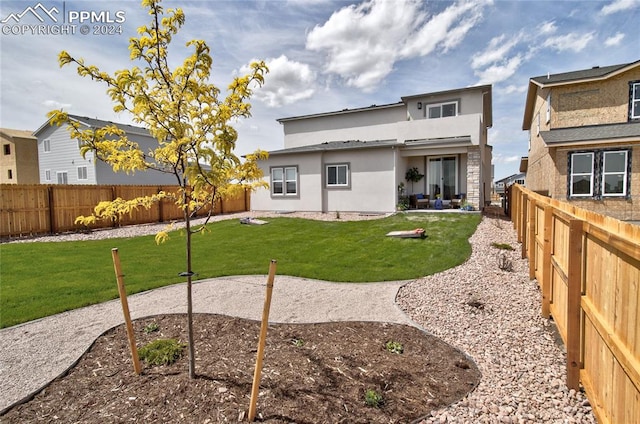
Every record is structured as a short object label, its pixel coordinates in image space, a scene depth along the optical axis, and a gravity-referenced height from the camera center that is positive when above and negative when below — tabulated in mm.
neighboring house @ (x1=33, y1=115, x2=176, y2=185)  26016 +3106
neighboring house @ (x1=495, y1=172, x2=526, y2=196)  58550 +2326
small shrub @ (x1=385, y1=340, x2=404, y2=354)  3996 -1961
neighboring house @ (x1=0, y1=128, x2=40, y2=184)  31941 +4233
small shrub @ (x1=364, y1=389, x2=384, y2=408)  2994 -1957
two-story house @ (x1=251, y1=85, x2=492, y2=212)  16688 +1727
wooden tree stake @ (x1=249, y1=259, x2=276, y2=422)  2695 -1348
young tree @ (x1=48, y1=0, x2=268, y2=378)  2936 +783
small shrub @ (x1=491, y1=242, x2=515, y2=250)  9008 -1584
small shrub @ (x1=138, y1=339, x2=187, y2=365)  3652 -1835
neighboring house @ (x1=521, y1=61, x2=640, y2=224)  15633 +2496
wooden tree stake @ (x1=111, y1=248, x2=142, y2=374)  3281 -1220
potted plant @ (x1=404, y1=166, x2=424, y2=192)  18000 +988
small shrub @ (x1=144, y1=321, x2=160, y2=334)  4547 -1890
